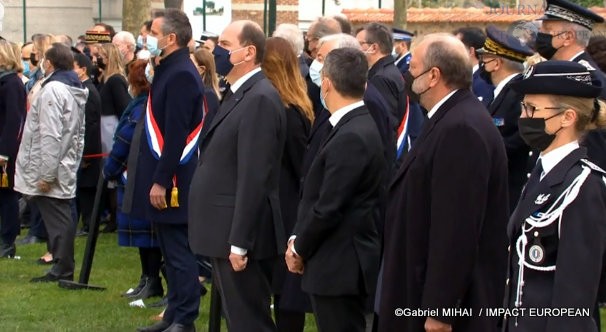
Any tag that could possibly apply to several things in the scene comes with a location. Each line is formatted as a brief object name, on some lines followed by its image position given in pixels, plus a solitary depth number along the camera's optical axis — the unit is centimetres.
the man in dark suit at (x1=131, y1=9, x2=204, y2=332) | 778
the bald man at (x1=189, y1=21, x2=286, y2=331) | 640
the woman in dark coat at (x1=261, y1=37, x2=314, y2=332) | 712
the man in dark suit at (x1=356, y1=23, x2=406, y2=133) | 856
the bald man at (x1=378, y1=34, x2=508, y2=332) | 485
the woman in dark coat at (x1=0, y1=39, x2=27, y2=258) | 1134
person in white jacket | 1012
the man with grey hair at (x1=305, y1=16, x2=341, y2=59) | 988
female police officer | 425
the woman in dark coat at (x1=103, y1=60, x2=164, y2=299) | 900
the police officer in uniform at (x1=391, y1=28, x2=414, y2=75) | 1207
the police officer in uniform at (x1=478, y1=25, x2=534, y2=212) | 752
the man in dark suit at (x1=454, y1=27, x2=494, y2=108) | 895
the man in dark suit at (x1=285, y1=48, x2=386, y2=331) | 567
